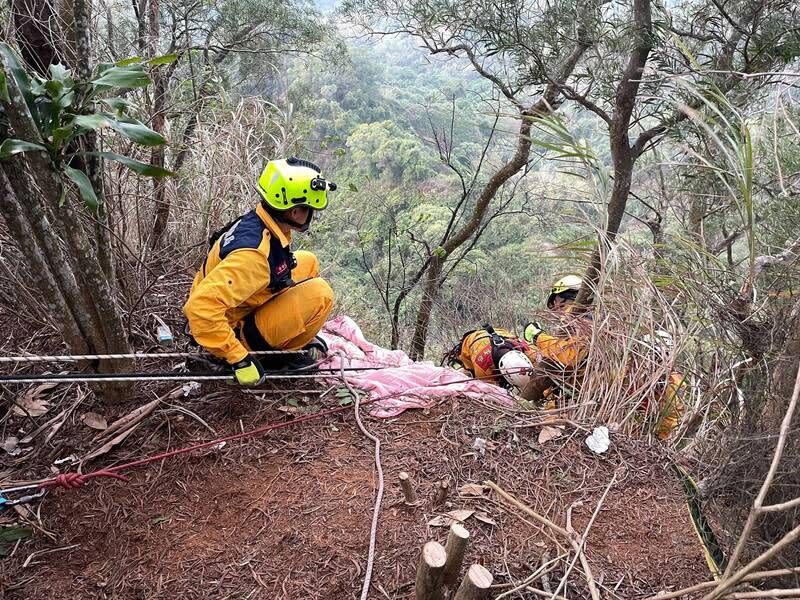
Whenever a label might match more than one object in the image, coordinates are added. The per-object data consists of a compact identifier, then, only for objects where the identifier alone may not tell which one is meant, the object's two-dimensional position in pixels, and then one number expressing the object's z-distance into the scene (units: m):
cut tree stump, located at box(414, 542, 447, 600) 1.54
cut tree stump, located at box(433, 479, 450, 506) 2.15
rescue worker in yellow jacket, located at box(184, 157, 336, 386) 2.43
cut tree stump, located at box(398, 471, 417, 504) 2.10
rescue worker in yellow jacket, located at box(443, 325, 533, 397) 3.75
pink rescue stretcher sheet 2.95
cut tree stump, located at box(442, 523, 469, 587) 1.51
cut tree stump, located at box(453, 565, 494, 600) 1.48
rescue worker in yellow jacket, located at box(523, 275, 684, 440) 2.76
